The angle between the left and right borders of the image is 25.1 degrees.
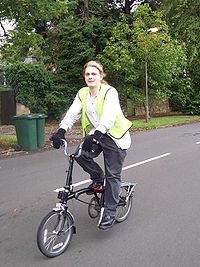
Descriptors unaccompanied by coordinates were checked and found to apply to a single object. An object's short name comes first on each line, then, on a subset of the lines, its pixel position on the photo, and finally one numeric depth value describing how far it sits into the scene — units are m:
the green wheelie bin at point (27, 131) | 14.02
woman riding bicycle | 5.01
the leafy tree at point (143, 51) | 23.16
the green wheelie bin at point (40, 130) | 14.40
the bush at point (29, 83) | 23.81
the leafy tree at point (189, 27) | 28.91
